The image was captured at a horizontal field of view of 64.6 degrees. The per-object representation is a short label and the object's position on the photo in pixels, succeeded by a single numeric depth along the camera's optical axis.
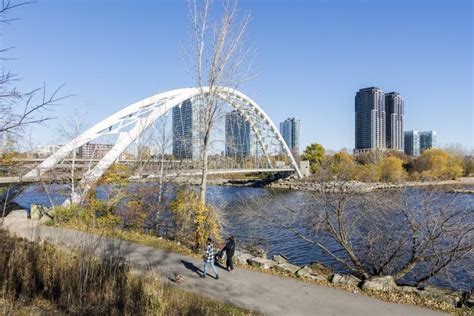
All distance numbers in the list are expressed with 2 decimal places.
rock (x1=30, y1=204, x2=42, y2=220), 14.74
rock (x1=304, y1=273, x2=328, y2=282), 9.27
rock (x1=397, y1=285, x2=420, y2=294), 8.62
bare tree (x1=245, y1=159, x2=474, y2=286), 9.57
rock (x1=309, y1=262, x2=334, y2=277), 11.77
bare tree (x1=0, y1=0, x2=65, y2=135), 4.30
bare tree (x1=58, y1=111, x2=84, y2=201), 15.36
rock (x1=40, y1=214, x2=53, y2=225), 14.57
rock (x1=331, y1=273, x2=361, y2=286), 8.99
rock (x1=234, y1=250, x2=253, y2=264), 10.75
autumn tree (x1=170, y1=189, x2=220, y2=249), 11.86
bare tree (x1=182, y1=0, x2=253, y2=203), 12.51
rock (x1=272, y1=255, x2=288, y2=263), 12.37
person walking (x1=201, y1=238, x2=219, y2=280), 8.99
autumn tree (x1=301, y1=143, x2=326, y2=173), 66.81
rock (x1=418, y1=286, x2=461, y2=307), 7.98
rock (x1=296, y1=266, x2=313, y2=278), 9.43
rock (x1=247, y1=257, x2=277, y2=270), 10.29
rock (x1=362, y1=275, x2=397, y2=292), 8.56
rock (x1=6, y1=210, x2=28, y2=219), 14.81
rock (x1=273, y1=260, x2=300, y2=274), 9.86
